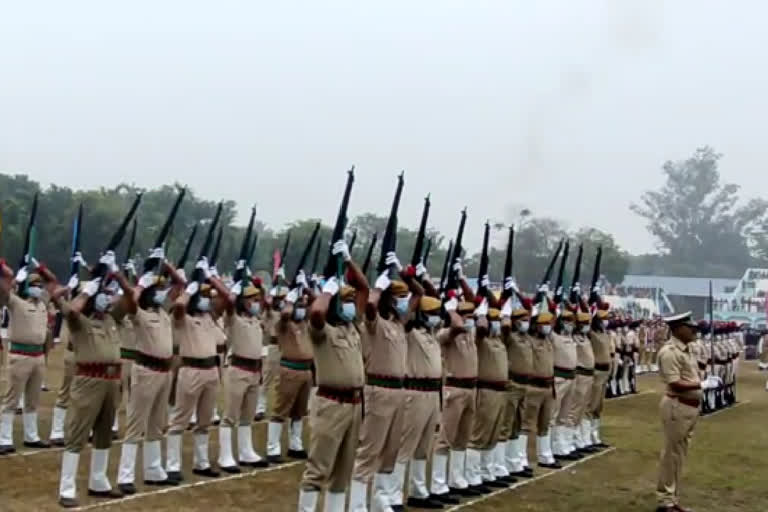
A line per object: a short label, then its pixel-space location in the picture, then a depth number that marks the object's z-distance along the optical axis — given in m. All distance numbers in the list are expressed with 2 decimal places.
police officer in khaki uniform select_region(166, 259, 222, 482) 9.98
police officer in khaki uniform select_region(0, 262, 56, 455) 11.17
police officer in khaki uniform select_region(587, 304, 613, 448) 13.77
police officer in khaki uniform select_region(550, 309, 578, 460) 12.59
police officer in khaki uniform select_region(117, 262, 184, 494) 9.29
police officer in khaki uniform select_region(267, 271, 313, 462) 11.52
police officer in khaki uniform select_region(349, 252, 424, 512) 8.23
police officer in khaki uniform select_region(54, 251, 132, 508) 8.63
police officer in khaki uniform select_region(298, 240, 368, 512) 7.25
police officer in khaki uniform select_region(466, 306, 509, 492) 10.41
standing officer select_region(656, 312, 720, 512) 9.81
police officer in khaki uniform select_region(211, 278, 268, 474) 10.66
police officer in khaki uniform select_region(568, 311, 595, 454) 13.02
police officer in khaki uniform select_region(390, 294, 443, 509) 8.64
